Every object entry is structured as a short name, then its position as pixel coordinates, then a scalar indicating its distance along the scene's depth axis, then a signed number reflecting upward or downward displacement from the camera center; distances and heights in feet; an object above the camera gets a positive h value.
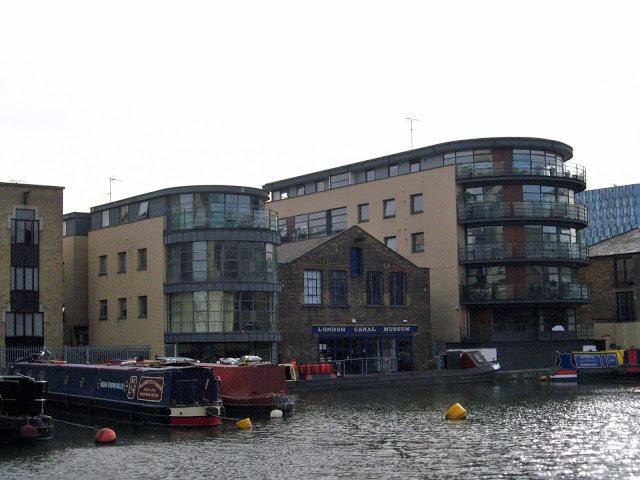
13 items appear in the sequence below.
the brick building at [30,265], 174.81 +12.60
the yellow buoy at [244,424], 107.76 -10.59
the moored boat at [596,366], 189.16 -8.86
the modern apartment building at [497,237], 221.66 +20.19
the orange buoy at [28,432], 97.19 -9.84
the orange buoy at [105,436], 95.45 -10.35
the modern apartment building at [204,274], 178.40 +10.47
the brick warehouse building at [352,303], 193.67 +4.92
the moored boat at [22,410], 97.96 -7.78
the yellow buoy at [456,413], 112.37 -10.34
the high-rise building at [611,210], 582.35 +67.70
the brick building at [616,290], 246.06 +7.95
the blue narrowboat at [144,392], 109.29 -7.42
